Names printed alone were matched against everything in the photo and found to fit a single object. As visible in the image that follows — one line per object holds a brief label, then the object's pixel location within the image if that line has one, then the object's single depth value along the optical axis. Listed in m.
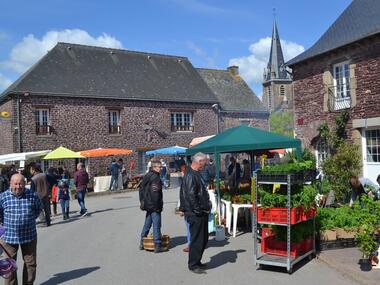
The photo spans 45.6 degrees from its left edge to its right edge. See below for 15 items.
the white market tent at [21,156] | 20.38
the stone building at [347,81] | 13.79
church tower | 72.56
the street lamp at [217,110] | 32.62
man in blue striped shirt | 5.72
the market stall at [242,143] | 9.73
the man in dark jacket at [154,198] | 8.38
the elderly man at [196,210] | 6.96
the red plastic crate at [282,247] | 7.05
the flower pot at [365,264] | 6.39
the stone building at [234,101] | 33.84
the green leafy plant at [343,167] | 13.81
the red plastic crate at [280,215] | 6.79
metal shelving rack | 6.67
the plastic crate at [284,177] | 6.78
